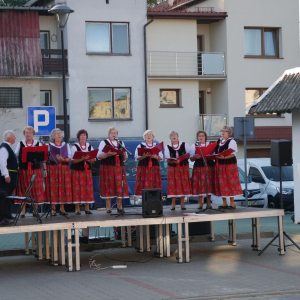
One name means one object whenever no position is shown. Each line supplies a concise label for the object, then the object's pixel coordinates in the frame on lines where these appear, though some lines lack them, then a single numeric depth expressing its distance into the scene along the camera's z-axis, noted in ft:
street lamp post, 51.44
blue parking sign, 46.65
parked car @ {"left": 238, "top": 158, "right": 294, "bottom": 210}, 62.34
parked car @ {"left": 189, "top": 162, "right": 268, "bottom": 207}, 60.85
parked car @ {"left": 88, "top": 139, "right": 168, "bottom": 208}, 52.21
